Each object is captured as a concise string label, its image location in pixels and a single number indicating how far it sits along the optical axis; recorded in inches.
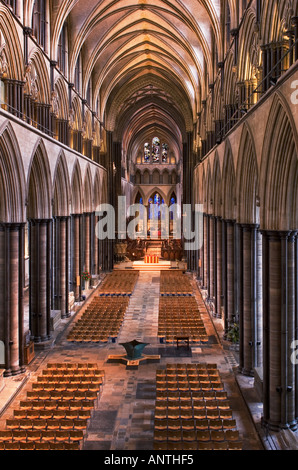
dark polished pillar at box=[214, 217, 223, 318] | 895.1
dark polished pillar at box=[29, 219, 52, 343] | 767.1
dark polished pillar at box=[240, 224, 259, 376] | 591.5
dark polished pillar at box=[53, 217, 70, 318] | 936.9
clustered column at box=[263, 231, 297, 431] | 442.0
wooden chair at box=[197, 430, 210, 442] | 411.8
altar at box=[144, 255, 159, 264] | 1705.2
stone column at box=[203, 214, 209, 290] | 1166.2
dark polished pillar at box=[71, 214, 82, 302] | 1103.0
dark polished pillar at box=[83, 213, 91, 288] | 1286.9
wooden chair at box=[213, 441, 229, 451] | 392.2
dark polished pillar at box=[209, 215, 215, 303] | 1038.2
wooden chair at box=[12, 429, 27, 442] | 418.9
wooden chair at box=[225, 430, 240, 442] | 414.6
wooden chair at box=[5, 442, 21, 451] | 392.5
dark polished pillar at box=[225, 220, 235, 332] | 745.0
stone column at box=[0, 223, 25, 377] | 617.6
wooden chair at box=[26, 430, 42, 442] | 419.9
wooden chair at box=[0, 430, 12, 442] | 418.3
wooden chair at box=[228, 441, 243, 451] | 394.6
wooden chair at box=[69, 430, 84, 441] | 424.8
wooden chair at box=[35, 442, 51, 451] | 394.3
